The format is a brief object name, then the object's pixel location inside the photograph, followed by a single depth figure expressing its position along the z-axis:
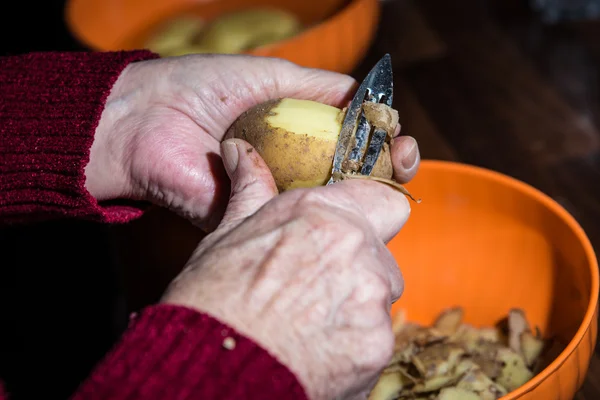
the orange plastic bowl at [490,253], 0.86
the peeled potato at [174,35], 1.48
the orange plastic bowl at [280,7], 1.27
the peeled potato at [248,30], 1.43
